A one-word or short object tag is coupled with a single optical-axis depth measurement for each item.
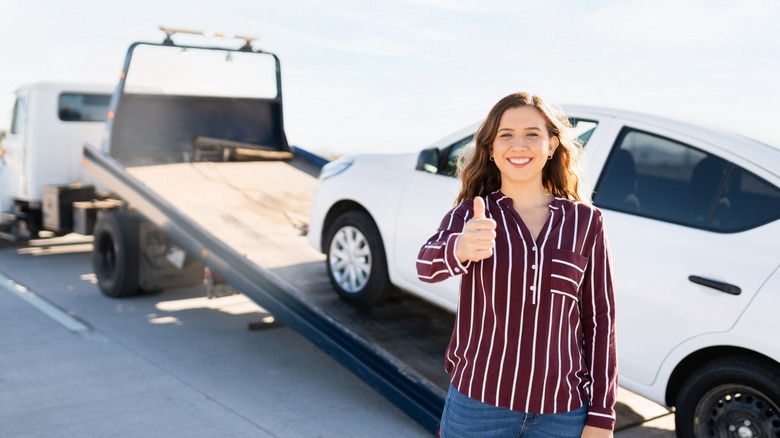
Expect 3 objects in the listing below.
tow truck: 5.28
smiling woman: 2.18
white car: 3.82
